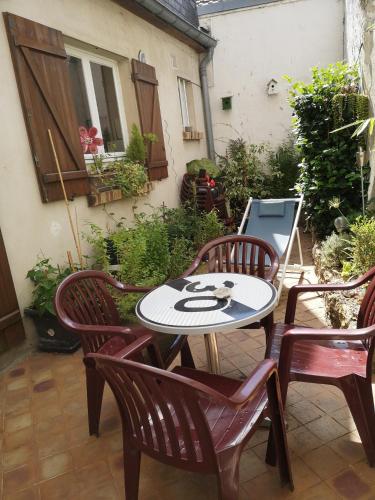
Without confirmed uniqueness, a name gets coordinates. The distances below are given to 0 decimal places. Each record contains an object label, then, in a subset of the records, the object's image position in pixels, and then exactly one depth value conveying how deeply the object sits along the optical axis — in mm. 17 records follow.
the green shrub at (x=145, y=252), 3424
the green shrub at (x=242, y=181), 6348
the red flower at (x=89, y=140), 4004
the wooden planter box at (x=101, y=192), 3846
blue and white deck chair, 3875
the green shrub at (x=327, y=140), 4219
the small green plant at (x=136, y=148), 4637
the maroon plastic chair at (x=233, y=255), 2588
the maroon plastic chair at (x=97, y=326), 1885
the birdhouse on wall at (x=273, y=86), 6910
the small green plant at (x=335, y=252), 3557
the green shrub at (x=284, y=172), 6777
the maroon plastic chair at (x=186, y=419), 1164
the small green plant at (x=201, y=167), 6402
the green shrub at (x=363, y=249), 2932
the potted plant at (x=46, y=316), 3064
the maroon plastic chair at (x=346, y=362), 1575
